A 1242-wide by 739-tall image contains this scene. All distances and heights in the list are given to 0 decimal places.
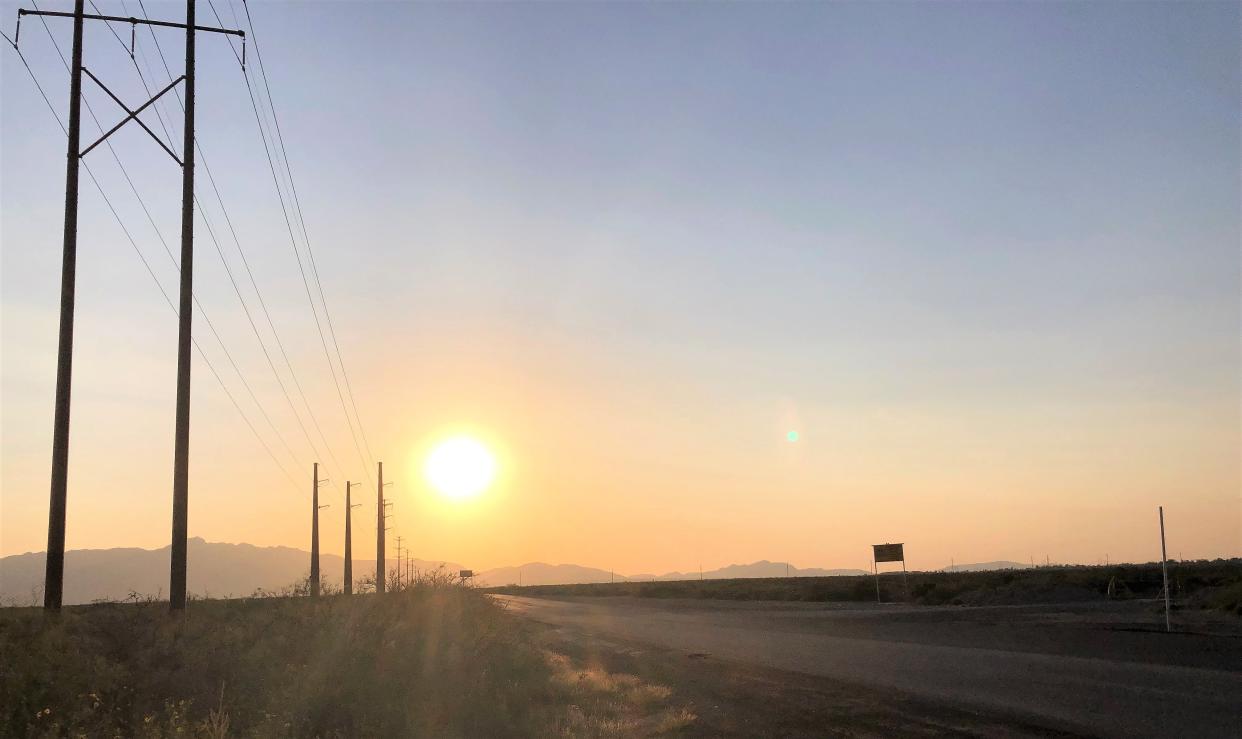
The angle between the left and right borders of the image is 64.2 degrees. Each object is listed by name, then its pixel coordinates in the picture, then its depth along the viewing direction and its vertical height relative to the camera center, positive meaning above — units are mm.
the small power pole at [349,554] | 66462 -2468
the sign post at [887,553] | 65062 -2880
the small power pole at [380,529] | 76300 -850
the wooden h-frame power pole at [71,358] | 19344 +3527
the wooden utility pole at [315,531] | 60906 -755
